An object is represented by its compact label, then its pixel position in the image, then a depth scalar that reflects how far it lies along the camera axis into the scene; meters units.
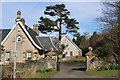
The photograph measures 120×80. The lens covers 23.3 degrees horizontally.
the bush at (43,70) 21.48
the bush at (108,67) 21.98
